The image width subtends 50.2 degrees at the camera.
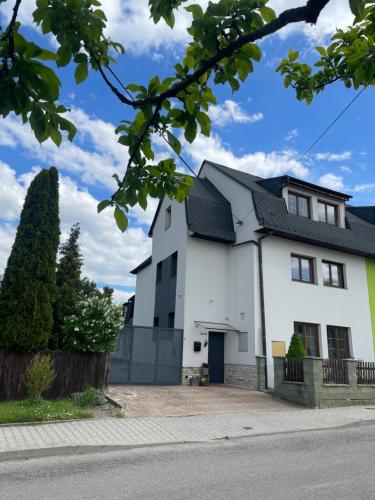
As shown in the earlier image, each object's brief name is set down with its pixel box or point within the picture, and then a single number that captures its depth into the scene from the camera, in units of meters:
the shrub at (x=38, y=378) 9.83
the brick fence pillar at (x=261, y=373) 14.81
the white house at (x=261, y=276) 16.14
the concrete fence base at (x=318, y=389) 12.36
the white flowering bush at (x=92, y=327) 11.27
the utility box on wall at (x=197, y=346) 15.99
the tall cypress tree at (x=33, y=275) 10.52
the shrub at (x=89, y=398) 9.98
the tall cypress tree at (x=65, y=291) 11.77
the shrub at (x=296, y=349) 13.98
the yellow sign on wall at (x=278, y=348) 15.63
